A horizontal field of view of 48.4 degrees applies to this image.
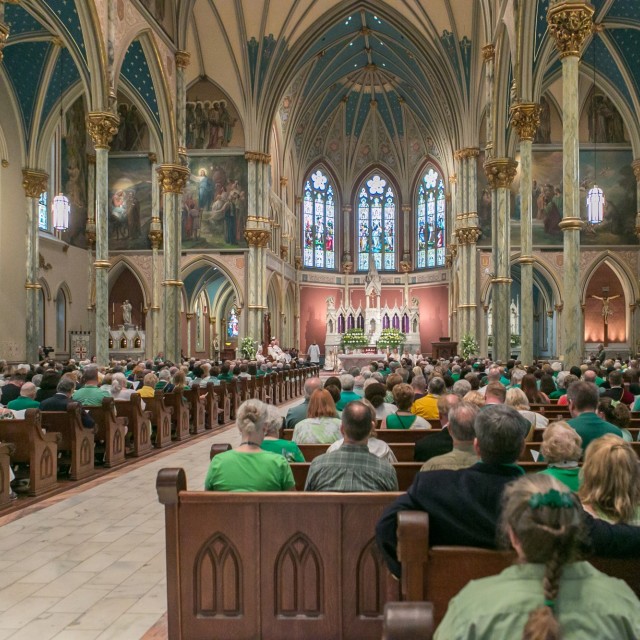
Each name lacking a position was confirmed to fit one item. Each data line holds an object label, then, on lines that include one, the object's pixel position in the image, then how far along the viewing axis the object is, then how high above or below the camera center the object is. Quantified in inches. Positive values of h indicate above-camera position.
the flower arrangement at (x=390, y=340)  1430.9 -19.2
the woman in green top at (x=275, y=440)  203.6 -31.7
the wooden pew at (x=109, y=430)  393.1 -54.6
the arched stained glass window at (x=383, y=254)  1962.4 +211.6
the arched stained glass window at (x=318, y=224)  1908.2 +291.5
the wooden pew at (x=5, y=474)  293.1 -59.0
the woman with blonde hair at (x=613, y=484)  110.8 -24.6
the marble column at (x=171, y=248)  910.4 +107.9
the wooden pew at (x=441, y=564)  111.3 -37.5
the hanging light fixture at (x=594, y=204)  782.5 +137.0
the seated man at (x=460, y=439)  155.9 -24.7
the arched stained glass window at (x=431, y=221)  1856.5 +289.2
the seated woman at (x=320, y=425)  253.3 -33.5
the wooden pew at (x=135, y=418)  428.5 -52.6
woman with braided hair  73.6 -27.6
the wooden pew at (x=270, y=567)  153.4 -51.4
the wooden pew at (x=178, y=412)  503.8 -57.2
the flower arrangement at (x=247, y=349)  1200.2 -29.4
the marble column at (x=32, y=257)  953.5 +103.8
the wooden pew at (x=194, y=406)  543.6 -56.6
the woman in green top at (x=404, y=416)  292.0 -35.1
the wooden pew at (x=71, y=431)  357.4 -49.7
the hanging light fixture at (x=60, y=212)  754.8 +128.9
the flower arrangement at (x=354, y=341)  1437.0 -20.7
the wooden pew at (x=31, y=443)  319.6 -50.3
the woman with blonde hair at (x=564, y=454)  152.9 -27.1
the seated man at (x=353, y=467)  163.2 -31.7
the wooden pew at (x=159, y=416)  465.1 -55.5
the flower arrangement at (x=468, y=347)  1122.0 -27.3
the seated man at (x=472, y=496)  112.6 -26.6
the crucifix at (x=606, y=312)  1272.1 +29.8
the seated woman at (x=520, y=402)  276.8 -28.6
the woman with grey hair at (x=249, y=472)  167.9 -33.3
